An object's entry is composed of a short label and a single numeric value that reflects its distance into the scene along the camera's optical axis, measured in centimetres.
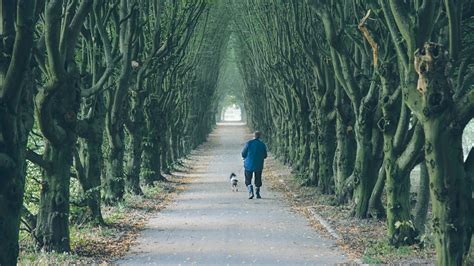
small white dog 2791
